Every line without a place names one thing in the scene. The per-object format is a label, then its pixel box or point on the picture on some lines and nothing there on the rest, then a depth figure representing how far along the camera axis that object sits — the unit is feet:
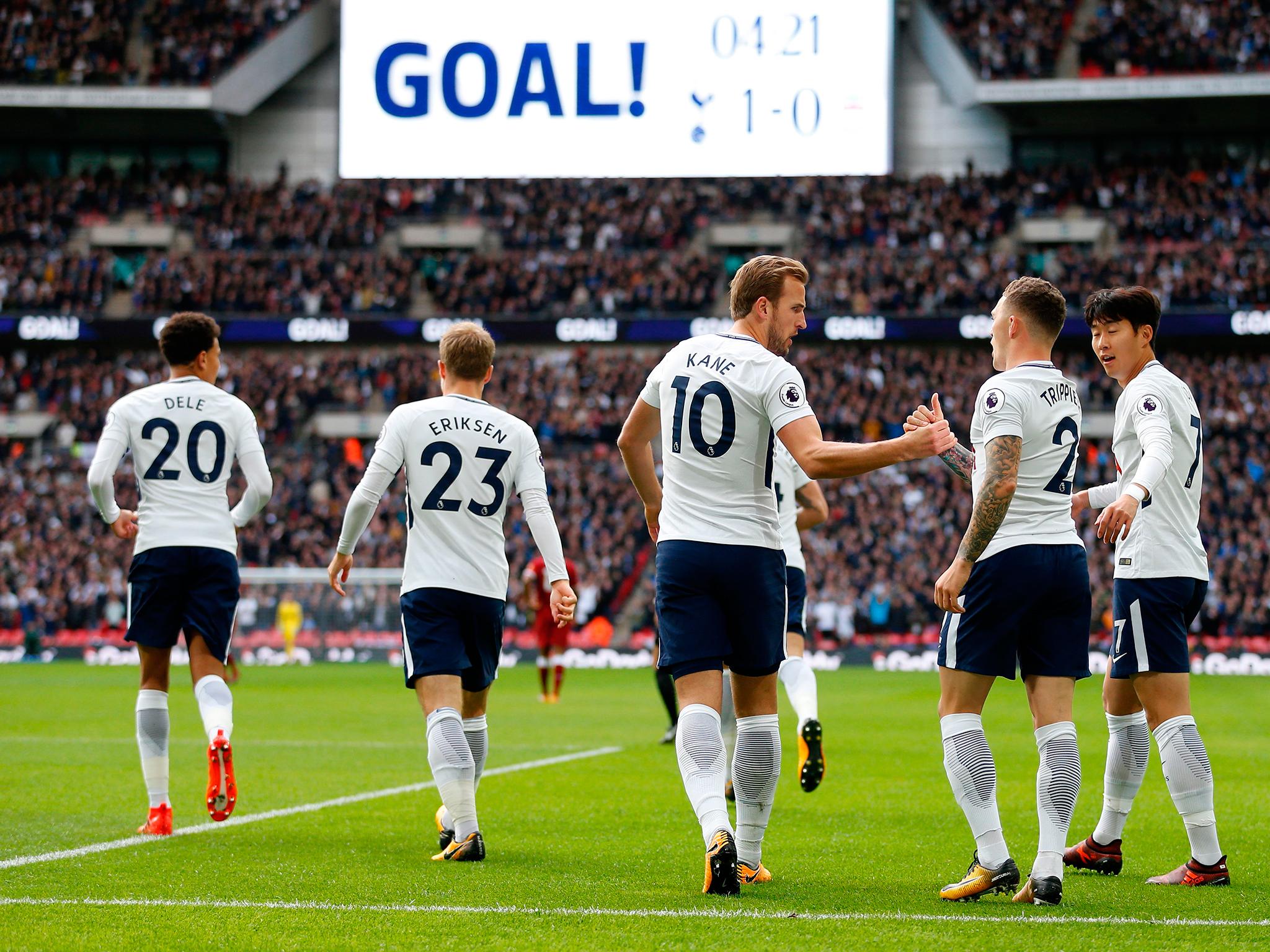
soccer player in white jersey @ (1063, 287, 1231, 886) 40.45
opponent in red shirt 130.21
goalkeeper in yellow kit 203.51
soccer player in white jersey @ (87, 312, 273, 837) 49.44
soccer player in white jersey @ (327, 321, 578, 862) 43.93
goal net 202.39
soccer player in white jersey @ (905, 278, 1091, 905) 36.76
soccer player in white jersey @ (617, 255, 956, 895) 37.42
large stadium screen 251.39
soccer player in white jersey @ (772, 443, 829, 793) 59.98
